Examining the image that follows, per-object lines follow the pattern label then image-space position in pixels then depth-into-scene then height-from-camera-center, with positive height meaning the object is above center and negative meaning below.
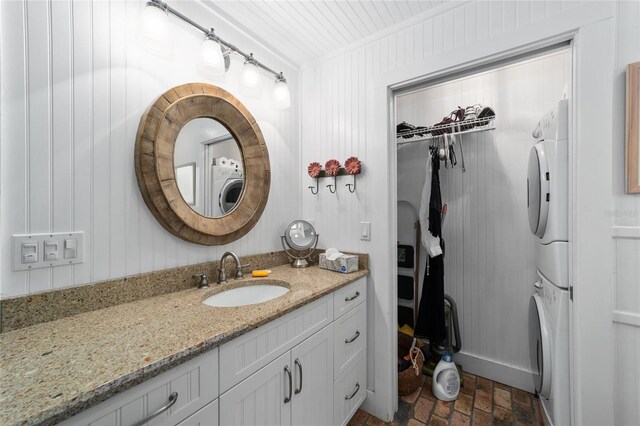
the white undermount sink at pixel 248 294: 1.37 -0.46
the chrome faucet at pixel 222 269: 1.43 -0.33
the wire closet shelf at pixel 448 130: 1.89 +0.64
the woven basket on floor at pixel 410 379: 1.83 -1.20
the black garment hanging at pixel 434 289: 1.99 -0.61
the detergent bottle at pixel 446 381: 1.78 -1.18
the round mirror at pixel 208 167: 1.37 +0.26
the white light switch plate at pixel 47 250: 0.90 -0.13
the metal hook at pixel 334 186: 1.92 +0.20
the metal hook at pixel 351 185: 1.82 +0.19
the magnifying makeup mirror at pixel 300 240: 1.86 -0.20
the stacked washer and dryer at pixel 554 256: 1.22 -0.22
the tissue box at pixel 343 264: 1.65 -0.34
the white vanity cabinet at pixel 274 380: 0.69 -0.60
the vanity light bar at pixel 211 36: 1.17 +0.97
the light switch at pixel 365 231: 1.76 -0.13
